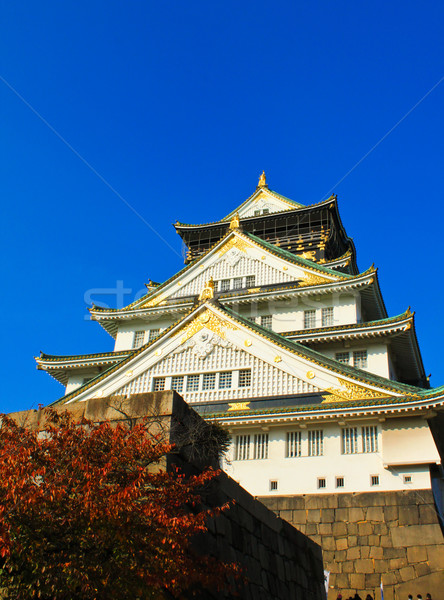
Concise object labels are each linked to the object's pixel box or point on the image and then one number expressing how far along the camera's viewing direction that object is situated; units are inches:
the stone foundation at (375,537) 751.7
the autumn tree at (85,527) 289.4
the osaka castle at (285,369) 847.7
